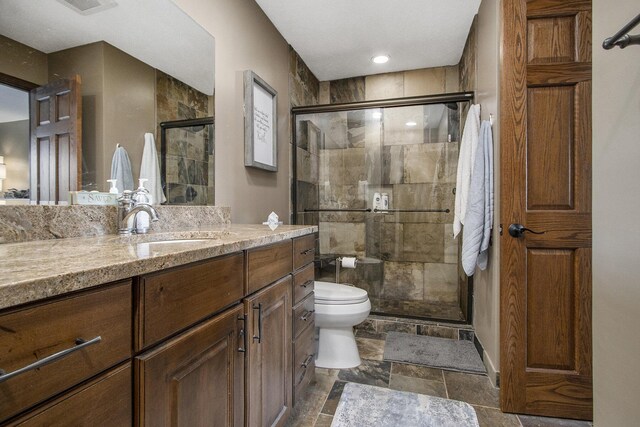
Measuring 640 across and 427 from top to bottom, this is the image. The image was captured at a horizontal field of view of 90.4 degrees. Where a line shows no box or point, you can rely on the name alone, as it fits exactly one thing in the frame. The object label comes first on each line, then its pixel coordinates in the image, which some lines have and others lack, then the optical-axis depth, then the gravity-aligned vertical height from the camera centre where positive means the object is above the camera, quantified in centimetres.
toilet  207 -75
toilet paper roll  295 -48
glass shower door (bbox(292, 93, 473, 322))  312 +12
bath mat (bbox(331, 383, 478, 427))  152 -102
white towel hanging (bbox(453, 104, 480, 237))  218 +36
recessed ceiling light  300 +145
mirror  93 +53
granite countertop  48 -10
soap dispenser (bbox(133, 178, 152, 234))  127 -1
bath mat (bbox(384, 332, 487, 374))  211 -103
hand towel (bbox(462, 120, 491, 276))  191 +0
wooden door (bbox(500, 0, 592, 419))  160 +2
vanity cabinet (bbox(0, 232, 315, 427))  48 -30
